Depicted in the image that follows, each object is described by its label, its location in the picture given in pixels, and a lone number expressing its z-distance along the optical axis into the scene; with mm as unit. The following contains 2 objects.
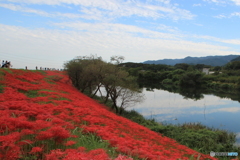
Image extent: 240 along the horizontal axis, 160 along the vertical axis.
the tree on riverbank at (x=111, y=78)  24703
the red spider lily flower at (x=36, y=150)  3821
